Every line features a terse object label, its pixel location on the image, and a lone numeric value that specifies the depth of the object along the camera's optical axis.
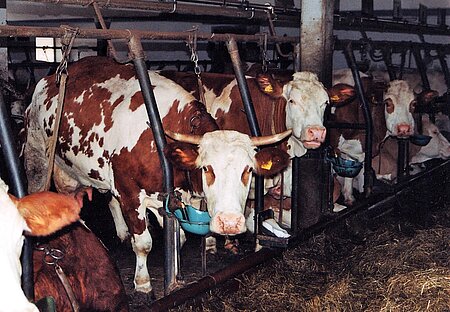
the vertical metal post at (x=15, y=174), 2.87
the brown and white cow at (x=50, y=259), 2.56
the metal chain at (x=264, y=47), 5.36
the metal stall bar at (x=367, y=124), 6.73
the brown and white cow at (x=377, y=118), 8.05
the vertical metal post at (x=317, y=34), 6.10
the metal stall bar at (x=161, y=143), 4.17
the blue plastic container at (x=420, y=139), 7.78
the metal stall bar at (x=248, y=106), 5.00
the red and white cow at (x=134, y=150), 4.35
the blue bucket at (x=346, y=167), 6.62
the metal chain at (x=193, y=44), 4.52
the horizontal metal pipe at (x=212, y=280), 3.49
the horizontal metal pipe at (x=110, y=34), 3.30
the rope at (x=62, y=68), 3.67
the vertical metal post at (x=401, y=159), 7.68
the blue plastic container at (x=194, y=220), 4.35
